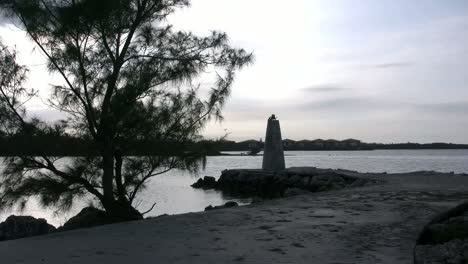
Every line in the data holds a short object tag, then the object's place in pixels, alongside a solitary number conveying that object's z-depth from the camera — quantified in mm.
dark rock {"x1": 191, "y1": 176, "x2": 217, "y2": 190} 26562
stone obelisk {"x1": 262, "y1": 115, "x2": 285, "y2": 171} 18891
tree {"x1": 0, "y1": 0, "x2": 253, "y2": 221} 7387
